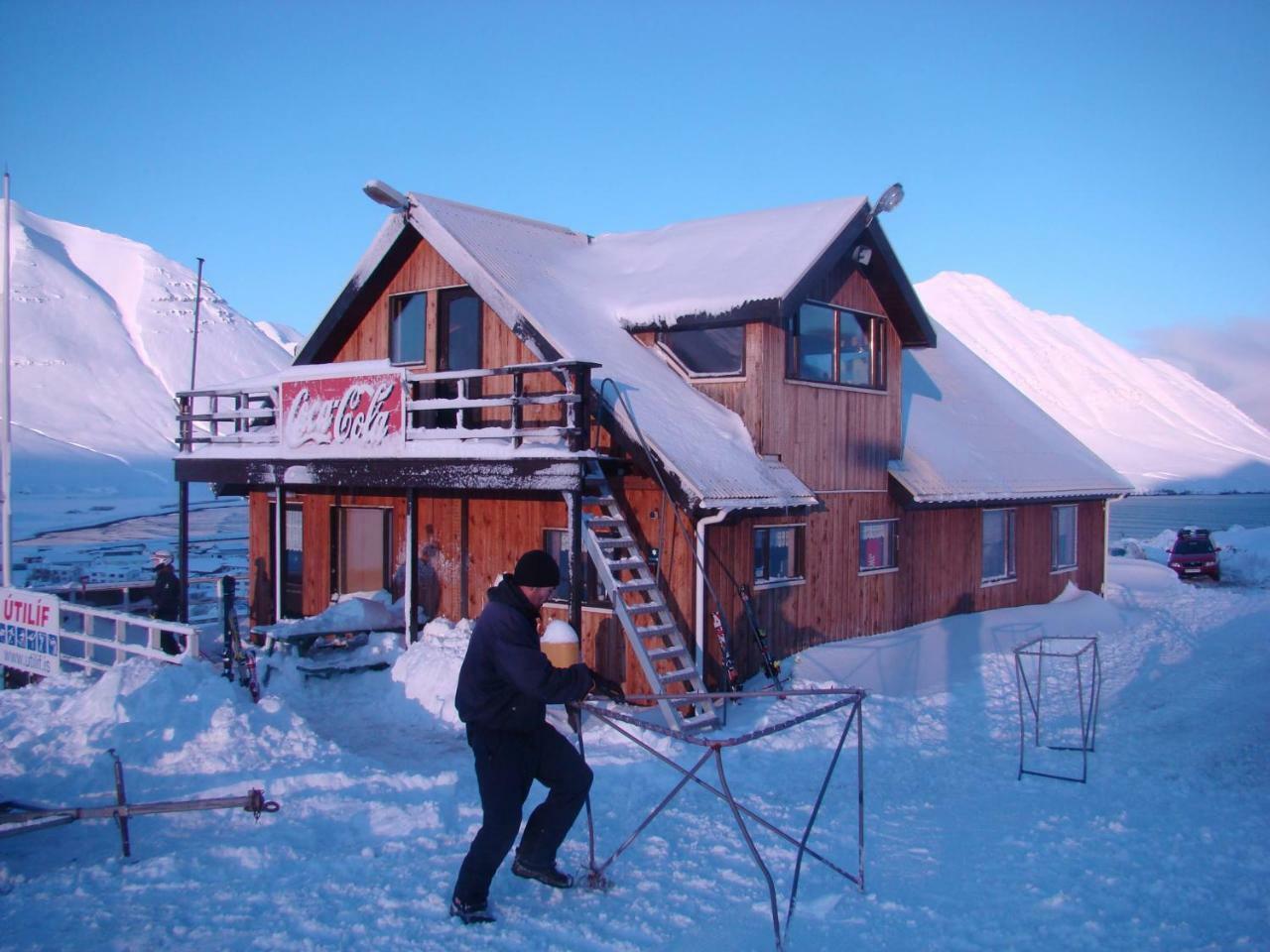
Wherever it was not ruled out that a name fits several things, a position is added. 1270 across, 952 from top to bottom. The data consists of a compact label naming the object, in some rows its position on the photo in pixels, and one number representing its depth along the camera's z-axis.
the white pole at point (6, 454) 14.52
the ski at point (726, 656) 11.45
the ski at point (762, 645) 11.95
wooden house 11.41
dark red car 29.25
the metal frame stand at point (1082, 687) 8.75
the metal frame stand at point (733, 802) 5.30
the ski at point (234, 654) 11.40
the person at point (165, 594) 15.62
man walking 5.45
